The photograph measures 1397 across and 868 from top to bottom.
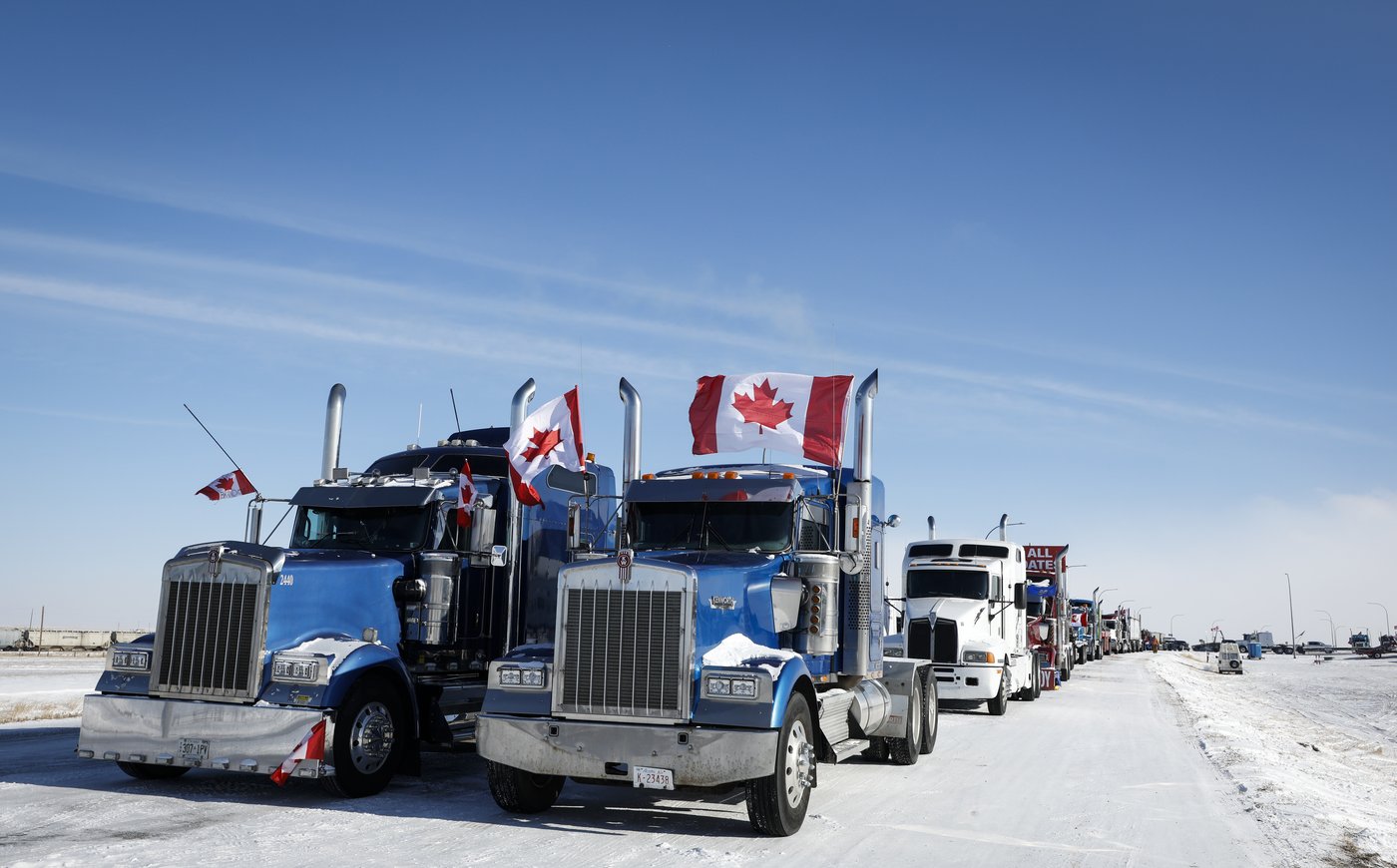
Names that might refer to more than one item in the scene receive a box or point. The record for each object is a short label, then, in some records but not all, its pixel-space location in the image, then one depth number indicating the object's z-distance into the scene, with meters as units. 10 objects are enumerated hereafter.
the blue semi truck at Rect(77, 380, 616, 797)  9.80
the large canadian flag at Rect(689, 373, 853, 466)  12.05
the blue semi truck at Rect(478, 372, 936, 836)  8.66
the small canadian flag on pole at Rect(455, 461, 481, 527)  12.02
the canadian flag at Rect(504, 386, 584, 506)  11.88
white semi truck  22.83
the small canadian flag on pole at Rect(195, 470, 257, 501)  12.96
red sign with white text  37.75
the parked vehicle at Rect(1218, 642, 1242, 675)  59.28
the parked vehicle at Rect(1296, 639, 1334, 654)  137.43
